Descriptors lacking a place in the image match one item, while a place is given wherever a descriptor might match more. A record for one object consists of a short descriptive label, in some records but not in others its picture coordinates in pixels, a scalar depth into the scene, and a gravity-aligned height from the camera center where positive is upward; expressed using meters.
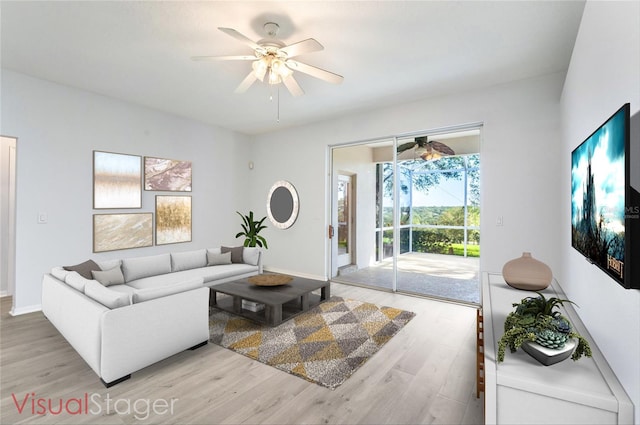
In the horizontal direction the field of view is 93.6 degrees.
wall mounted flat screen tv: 1.14 +0.06
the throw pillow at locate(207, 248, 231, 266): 4.61 -0.70
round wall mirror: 5.85 +0.20
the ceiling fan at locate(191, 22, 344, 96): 2.39 +1.34
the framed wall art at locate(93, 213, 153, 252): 4.28 -0.27
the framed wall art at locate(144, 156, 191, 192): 4.84 +0.65
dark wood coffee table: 3.23 -0.92
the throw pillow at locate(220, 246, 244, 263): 4.80 -0.63
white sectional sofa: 2.13 -0.84
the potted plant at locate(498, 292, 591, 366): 1.34 -0.57
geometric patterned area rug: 2.46 -1.22
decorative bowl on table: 3.60 -0.82
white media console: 1.17 -0.71
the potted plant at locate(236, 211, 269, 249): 5.27 -0.37
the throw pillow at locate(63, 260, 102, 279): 3.15 -0.60
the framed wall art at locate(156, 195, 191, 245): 4.96 -0.10
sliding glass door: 4.29 +0.05
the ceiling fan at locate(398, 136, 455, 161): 4.42 +1.00
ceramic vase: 2.47 -0.48
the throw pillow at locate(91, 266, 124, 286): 3.28 -0.72
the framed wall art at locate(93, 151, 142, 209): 4.27 +0.48
